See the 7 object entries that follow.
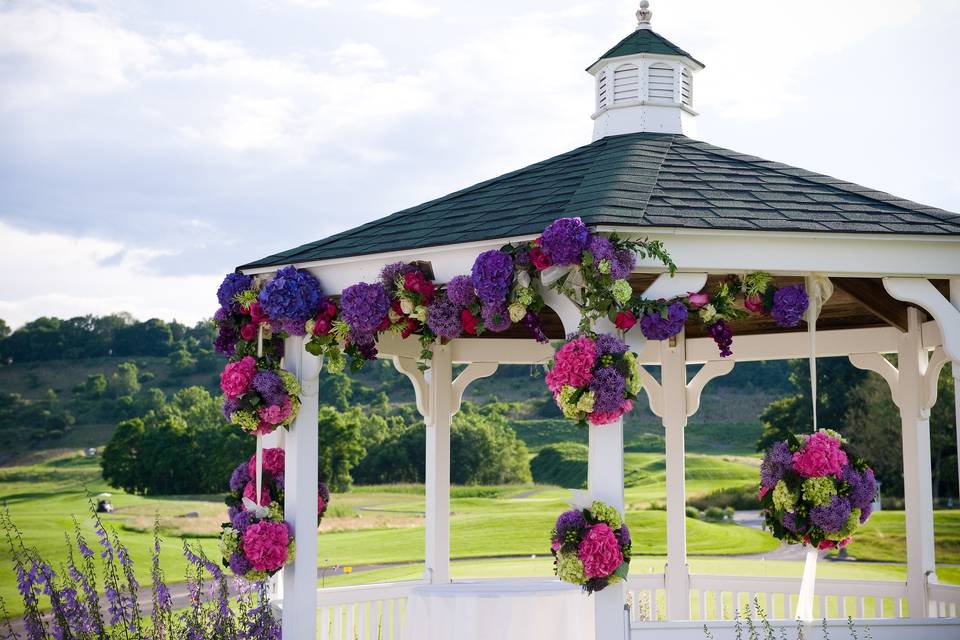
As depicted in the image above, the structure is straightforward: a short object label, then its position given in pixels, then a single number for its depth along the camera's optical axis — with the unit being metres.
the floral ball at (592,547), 6.09
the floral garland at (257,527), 7.49
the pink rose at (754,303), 7.05
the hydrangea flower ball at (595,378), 6.17
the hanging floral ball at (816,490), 7.11
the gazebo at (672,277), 6.65
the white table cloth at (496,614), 7.24
